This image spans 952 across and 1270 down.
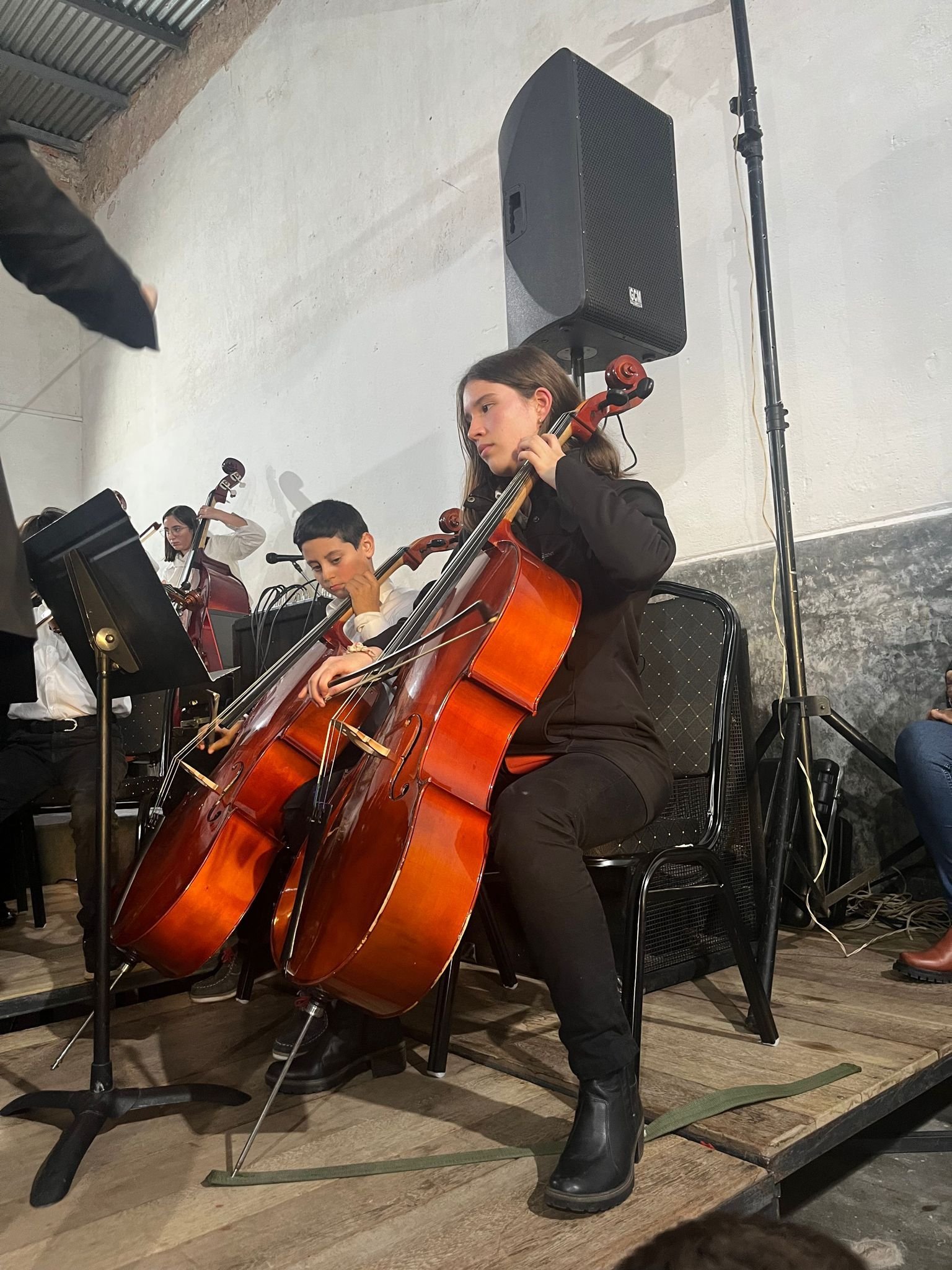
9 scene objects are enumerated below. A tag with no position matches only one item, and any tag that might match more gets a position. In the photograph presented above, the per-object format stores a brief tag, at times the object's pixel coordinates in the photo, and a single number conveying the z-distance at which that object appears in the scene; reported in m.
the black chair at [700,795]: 1.48
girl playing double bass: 4.43
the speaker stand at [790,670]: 1.69
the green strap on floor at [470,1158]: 1.15
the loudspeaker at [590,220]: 2.18
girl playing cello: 1.11
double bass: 3.68
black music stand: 1.38
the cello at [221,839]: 1.45
